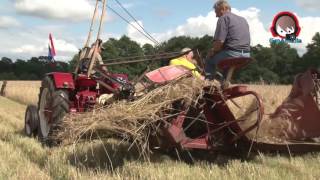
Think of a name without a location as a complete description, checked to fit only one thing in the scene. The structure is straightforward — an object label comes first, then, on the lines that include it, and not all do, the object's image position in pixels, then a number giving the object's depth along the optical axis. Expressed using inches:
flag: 361.3
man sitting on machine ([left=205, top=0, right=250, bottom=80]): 187.1
